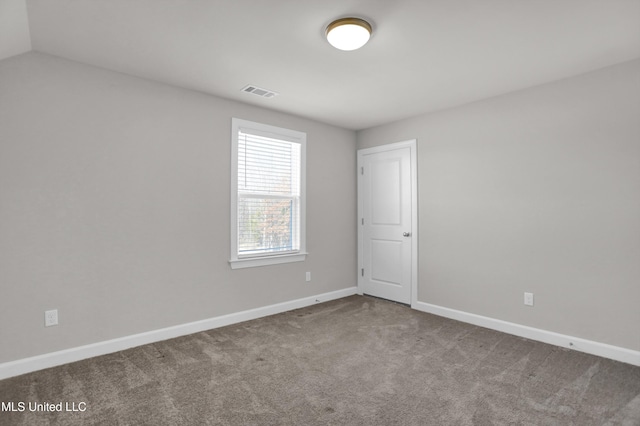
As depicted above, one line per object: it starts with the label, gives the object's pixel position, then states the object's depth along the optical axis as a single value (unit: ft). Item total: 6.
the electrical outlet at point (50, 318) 8.64
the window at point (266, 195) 12.50
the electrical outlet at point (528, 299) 10.91
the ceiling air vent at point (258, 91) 11.10
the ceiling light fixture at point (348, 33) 7.24
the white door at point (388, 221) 14.55
